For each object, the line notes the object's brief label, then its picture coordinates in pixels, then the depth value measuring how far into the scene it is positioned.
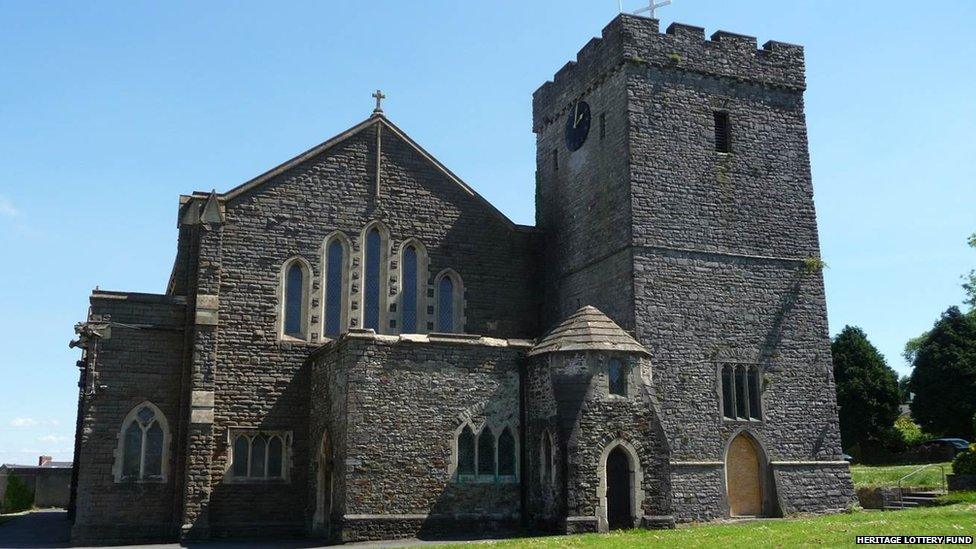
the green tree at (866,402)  48.69
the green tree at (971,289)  47.94
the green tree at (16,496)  39.03
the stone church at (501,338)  20.52
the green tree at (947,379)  48.28
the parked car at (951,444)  40.41
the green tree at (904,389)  56.15
